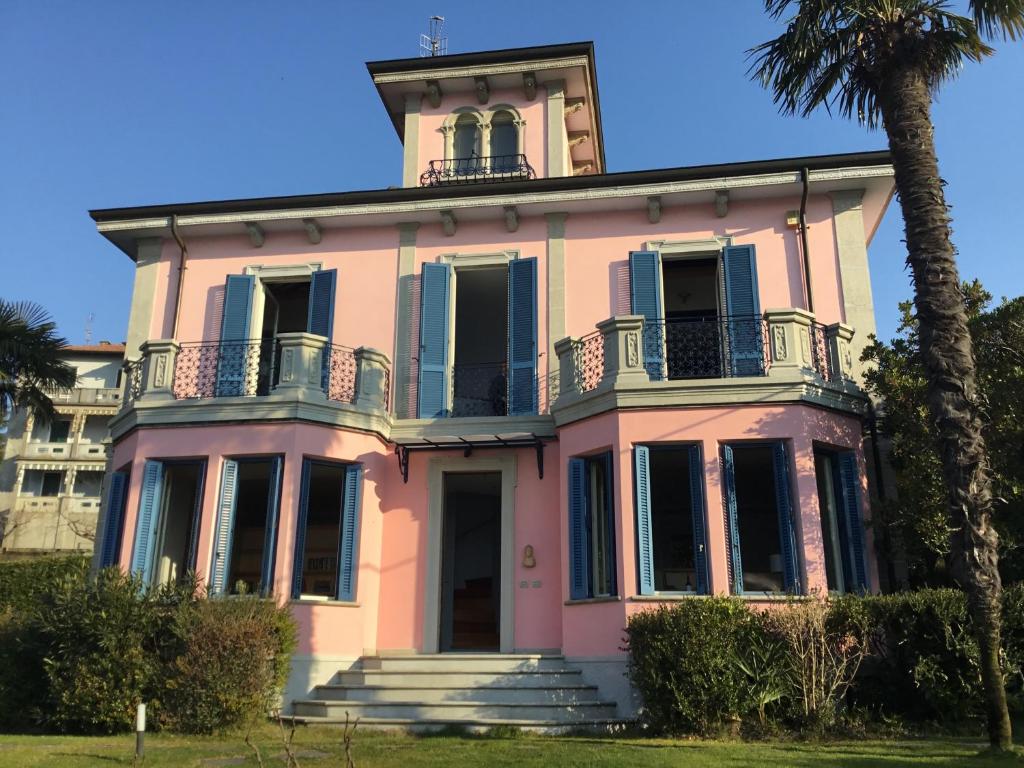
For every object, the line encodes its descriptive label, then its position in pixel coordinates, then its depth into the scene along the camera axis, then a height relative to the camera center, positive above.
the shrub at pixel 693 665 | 9.51 -0.06
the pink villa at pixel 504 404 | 11.70 +3.56
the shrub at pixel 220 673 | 9.95 -0.15
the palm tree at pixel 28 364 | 16.39 +5.36
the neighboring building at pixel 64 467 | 42.94 +9.44
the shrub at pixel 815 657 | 9.58 +0.03
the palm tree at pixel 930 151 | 8.57 +5.51
